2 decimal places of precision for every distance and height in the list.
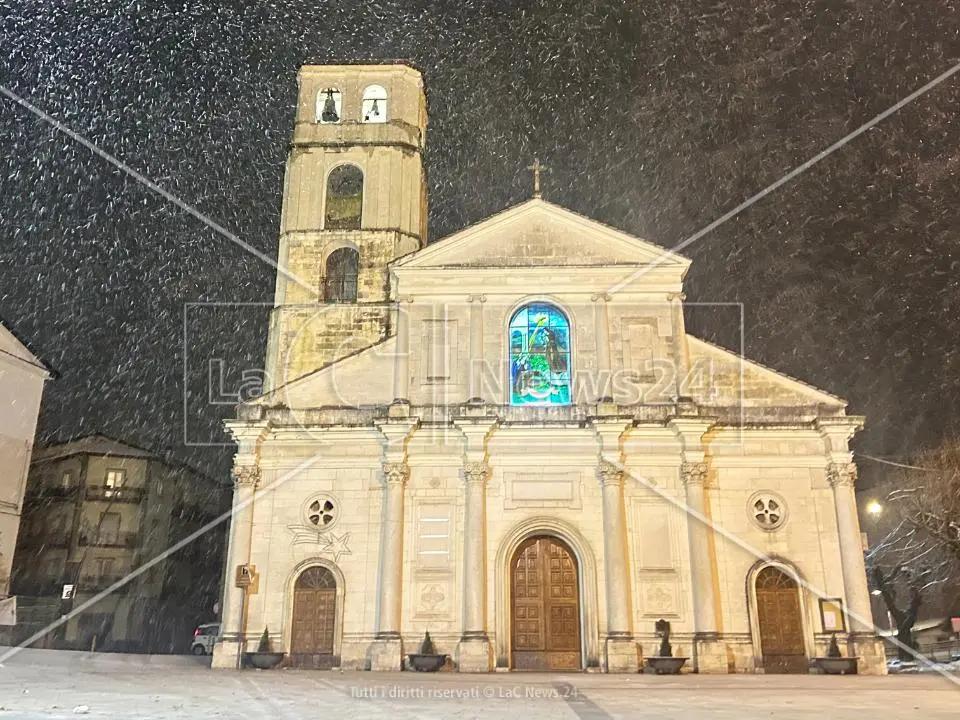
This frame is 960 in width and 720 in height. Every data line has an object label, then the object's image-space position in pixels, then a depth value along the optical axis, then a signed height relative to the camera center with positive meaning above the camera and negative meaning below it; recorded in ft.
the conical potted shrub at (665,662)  61.11 -2.18
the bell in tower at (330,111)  100.17 +58.74
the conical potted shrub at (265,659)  63.98 -2.20
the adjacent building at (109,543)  139.54 +13.87
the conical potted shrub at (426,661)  62.13 -2.21
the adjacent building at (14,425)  102.27 +24.19
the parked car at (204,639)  116.39 -1.41
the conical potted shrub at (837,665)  61.93 -2.33
